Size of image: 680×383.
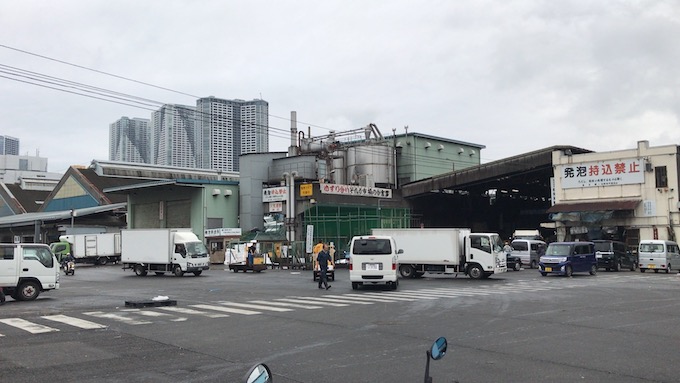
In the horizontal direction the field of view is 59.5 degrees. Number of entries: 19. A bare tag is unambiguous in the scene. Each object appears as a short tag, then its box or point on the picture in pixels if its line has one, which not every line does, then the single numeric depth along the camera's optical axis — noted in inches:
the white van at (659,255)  1392.7
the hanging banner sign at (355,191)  1947.6
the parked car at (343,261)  1701.4
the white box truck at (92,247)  2134.6
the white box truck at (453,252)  1167.6
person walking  941.0
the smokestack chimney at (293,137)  2484.0
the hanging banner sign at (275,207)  2081.7
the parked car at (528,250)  1672.0
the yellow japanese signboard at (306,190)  1948.8
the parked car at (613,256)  1515.7
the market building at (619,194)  1636.3
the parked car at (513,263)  1557.6
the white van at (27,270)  785.6
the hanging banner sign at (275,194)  2049.2
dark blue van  1261.1
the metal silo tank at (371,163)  2455.7
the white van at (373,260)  903.7
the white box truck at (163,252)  1428.4
